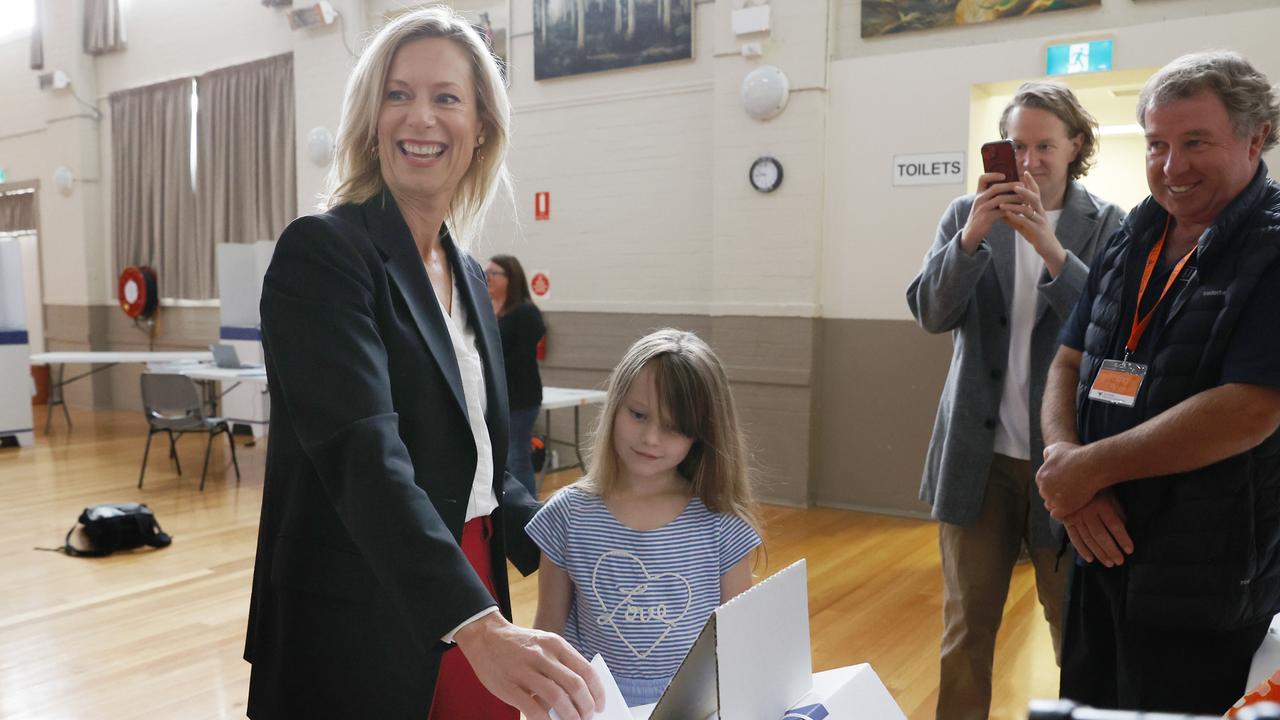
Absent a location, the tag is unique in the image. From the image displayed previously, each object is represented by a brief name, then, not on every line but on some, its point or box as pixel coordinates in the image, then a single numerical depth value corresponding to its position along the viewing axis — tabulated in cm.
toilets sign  541
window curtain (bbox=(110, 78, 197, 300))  970
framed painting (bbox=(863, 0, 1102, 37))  513
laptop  744
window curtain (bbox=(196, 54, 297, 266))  879
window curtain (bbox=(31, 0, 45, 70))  1048
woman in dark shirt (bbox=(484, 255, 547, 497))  514
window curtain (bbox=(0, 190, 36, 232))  1114
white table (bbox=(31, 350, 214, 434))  841
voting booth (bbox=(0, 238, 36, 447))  820
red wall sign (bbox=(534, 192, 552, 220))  720
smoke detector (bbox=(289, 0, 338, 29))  792
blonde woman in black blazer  94
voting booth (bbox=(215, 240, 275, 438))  840
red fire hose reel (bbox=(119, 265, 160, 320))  990
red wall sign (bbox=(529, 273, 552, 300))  727
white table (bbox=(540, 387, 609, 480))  575
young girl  165
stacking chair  646
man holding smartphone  232
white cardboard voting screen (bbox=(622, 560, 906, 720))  91
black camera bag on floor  488
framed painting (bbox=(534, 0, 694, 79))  646
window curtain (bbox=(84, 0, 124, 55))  1006
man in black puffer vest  148
